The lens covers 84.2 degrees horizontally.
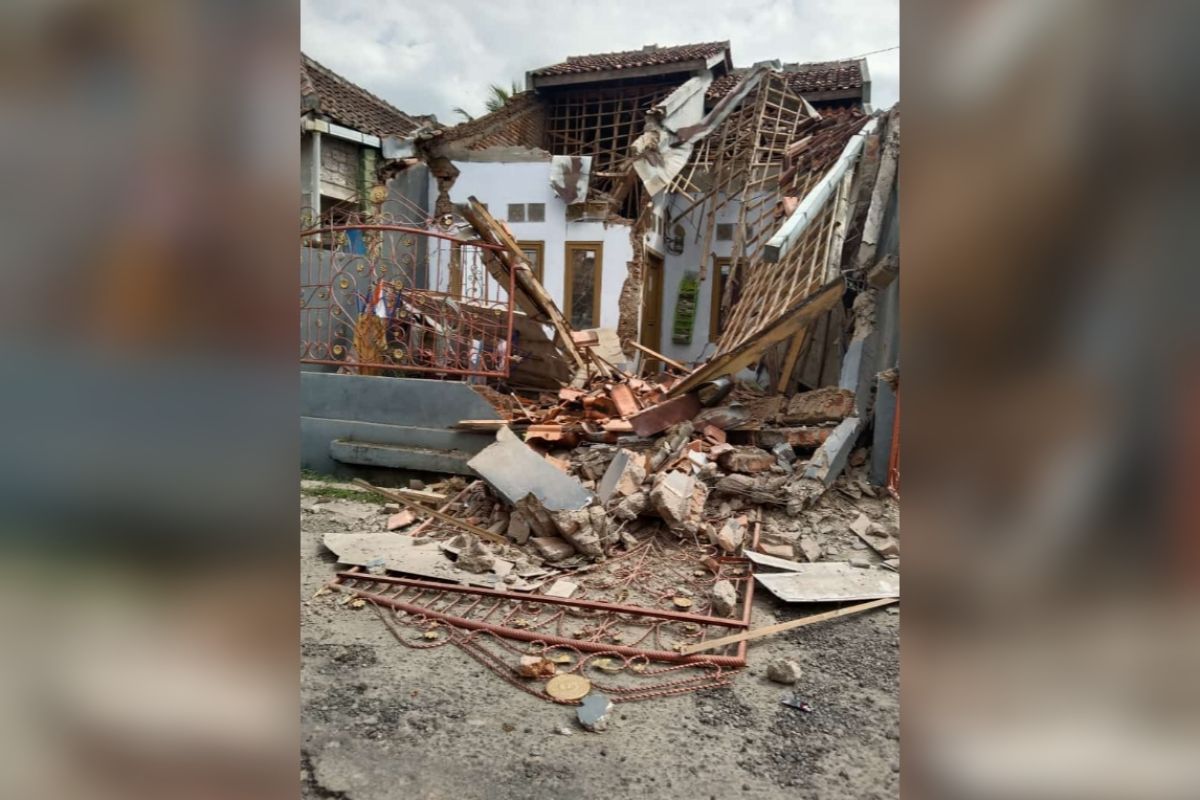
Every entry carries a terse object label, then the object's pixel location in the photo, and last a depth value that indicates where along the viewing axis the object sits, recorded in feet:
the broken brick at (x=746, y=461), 23.16
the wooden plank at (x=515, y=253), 28.07
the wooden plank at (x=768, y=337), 23.88
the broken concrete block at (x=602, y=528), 19.21
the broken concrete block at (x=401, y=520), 21.44
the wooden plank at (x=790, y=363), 31.81
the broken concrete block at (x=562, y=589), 16.61
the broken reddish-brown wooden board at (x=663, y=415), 25.82
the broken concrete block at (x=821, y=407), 25.55
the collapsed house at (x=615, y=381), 16.84
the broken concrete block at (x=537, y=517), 19.33
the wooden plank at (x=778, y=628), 13.82
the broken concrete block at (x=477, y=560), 17.87
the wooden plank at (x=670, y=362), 37.81
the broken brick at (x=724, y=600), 15.61
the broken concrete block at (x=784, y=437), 24.61
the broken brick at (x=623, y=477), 20.97
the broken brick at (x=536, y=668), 12.78
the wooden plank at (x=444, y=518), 20.16
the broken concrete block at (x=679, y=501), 19.83
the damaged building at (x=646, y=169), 46.65
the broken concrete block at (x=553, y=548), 18.71
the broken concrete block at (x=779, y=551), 18.97
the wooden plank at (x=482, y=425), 25.00
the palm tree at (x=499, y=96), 60.60
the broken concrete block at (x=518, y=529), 19.71
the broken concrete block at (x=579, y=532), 18.76
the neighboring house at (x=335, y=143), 45.98
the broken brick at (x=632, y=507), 19.98
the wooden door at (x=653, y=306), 49.36
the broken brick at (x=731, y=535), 19.17
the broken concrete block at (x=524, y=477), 20.18
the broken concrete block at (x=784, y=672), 12.79
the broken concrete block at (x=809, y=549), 18.83
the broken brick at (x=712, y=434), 25.14
